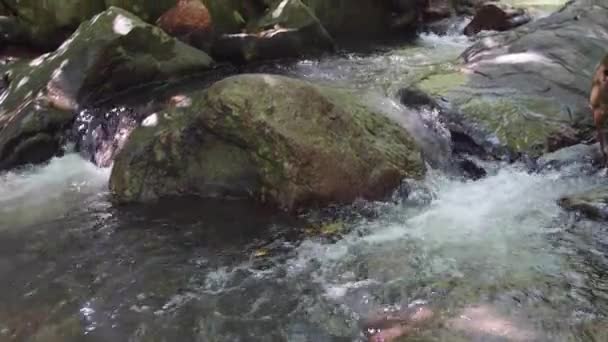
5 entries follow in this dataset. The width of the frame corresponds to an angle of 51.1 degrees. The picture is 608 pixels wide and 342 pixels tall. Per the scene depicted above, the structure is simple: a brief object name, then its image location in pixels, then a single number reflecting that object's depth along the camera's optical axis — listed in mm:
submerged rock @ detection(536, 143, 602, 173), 5660
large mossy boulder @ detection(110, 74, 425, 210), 5297
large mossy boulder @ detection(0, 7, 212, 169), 7039
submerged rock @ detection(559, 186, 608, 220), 4852
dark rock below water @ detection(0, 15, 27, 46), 10102
